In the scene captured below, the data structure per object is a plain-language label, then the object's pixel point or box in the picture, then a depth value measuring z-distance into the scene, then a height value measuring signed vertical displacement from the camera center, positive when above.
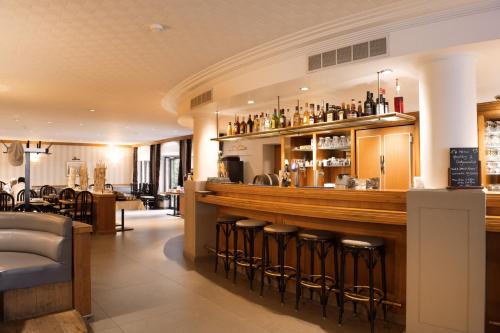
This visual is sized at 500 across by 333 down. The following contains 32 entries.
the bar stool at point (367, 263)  3.18 -0.86
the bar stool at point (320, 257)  3.61 -0.91
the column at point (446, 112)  3.26 +0.53
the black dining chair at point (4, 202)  7.93 -0.74
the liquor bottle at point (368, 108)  4.05 +0.69
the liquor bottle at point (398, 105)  3.90 +0.70
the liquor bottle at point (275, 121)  5.29 +0.71
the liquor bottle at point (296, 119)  5.04 +0.71
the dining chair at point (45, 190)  11.18 -0.66
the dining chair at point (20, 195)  9.48 -0.70
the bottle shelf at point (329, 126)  3.80 +0.55
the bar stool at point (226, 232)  4.85 -0.87
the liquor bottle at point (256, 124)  5.63 +0.71
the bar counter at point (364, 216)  2.97 -0.45
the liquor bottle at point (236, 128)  6.09 +0.70
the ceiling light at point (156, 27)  3.70 +1.48
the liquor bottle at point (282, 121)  5.23 +0.70
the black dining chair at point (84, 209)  8.38 -0.92
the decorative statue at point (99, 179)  9.34 -0.24
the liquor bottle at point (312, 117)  4.72 +0.68
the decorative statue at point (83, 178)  9.95 -0.24
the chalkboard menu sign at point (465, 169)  3.18 +0.01
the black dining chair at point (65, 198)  8.52 -0.72
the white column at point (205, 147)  6.53 +0.41
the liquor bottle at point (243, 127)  5.96 +0.70
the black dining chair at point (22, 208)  7.89 -0.86
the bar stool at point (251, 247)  4.39 -0.99
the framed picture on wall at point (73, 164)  15.79 +0.24
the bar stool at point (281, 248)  3.94 -0.89
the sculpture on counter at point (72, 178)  10.93 -0.26
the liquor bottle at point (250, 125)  5.81 +0.72
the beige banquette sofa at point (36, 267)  3.15 -0.86
